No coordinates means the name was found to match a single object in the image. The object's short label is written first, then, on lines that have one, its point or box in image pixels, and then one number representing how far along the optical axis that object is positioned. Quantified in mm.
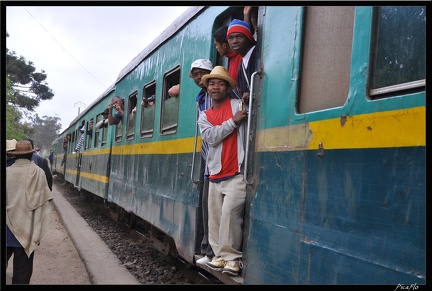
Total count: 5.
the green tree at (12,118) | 20000
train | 1996
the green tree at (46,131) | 76000
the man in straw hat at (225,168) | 3289
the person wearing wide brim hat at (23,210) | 4086
